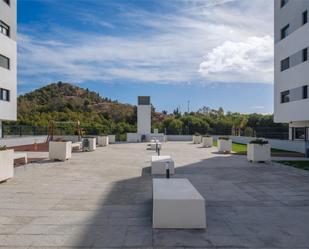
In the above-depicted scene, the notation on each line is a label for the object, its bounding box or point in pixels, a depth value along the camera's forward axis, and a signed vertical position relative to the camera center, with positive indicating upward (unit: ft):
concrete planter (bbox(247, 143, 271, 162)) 38.26 -3.86
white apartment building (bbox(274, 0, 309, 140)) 57.74 +15.60
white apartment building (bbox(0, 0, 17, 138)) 62.44 +17.25
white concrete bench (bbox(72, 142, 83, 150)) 55.10 -4.48
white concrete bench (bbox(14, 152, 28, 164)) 34.21 -4.22
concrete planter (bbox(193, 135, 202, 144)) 80.73 -4.19
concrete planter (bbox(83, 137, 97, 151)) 55.36 -3.93
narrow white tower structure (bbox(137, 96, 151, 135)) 91.87 +3.16
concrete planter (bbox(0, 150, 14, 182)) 23.65 -3.82
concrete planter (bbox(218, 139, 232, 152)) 52.99 -4.02
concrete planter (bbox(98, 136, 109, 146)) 71.27 -4.27
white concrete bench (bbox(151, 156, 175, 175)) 28.63 -4.70
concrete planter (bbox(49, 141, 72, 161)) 38.74 -3.80
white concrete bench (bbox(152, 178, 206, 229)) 13.38 -4.66
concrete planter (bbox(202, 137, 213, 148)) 67.73 -4.16
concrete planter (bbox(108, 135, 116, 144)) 82.02 -4.24
